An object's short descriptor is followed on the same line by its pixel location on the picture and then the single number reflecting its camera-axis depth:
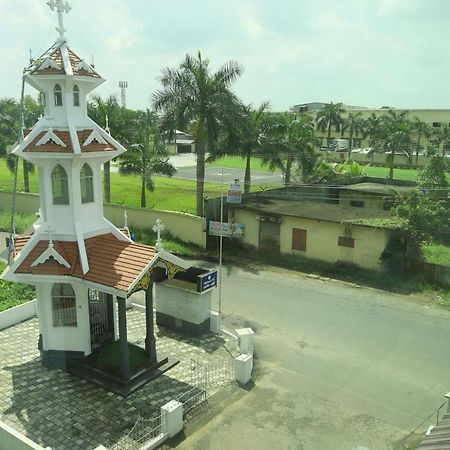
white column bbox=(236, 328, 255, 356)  14.95
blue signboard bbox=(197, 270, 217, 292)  16.41
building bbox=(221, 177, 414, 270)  23.28
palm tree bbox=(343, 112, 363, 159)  74.31
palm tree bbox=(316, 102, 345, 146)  72.00
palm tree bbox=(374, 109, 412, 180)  46.03
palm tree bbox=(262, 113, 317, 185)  31.56
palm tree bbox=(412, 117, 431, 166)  61.97
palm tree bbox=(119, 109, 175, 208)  30.66
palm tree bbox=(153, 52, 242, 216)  26.50
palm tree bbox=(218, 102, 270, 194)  27.62
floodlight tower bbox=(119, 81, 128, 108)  92.31
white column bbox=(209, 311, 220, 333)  16.94
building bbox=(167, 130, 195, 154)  78.90
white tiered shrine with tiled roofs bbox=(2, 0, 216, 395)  13.17
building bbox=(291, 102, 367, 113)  102.06
